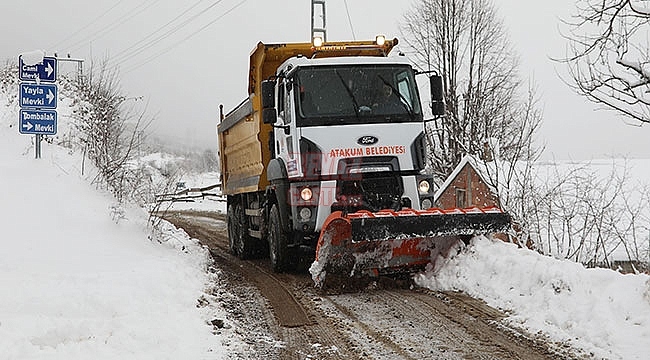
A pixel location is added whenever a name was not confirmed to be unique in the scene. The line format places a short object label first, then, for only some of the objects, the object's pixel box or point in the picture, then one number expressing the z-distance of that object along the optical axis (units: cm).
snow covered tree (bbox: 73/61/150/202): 1105
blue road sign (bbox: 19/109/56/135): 1059
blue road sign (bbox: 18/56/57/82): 1058
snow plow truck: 776
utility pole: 2091
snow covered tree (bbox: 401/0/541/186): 2674
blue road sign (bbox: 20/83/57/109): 1062
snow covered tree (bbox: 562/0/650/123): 750
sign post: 1060
